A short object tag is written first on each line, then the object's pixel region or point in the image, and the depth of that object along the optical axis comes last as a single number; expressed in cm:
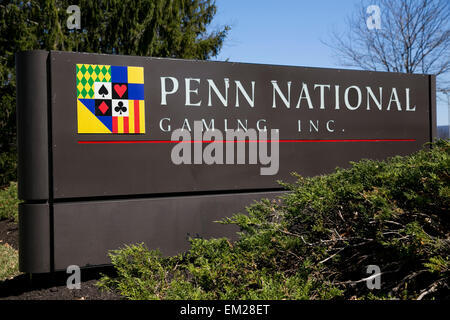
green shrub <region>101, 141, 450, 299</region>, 273
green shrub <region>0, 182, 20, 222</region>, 941
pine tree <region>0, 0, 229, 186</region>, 1234
